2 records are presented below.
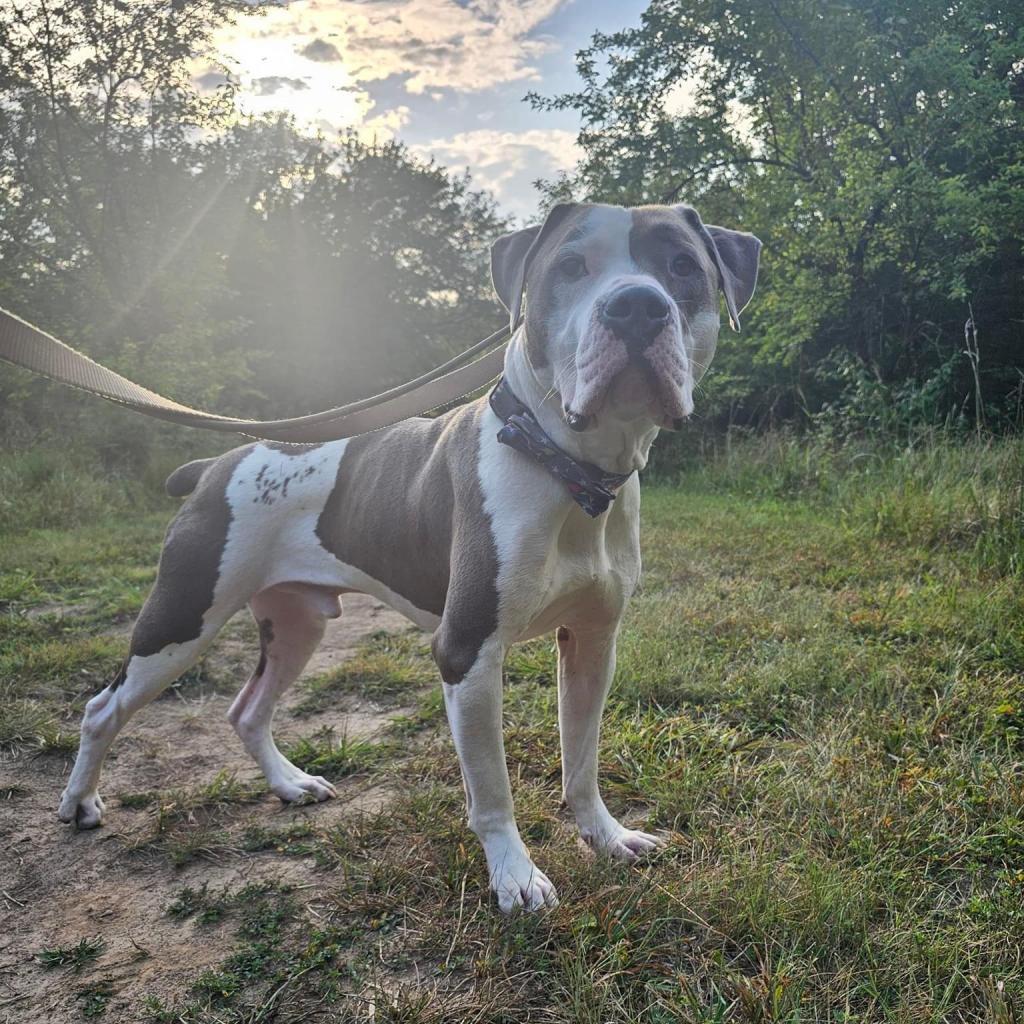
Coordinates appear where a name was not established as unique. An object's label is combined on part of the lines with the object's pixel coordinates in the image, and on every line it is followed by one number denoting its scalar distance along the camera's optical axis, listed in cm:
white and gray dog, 85
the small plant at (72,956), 83
